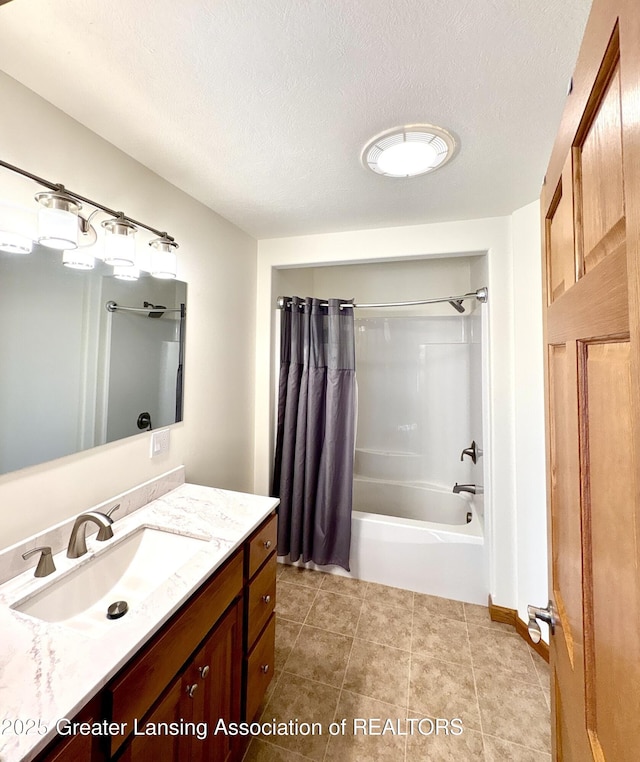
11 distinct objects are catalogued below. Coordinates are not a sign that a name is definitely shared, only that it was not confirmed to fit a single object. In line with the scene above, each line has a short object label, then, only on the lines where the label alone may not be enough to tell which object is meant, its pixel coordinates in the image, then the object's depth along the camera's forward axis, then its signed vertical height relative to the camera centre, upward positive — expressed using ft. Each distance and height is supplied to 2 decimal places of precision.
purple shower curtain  7.33 -0.89
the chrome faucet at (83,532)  3.36 -1.46
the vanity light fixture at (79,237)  3.16 +1.74
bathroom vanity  1.97 -1.94
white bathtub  6.56 -3.34
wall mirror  3.24 +0.43
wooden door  1.22 +0.02
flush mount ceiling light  4.03 +3.27
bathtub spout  7.54 -2.23
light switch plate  4.94 -0.76
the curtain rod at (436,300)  6.50 +2.06
